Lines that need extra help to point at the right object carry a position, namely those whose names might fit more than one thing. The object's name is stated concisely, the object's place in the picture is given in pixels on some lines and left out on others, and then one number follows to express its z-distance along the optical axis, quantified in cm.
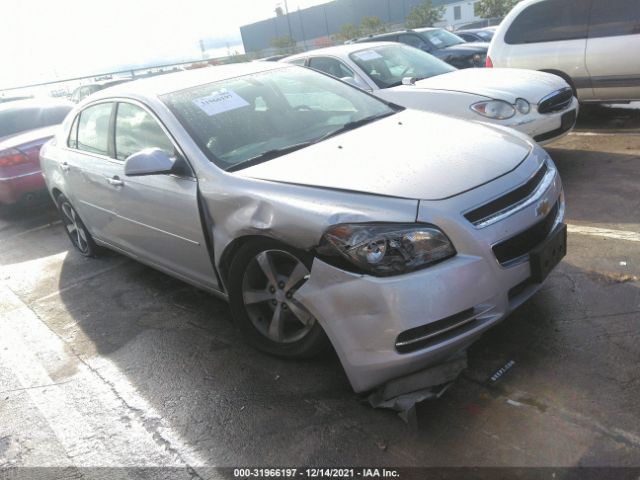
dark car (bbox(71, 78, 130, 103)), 1864
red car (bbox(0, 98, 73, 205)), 691
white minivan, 661
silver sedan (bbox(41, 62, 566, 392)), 236
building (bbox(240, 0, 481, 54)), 5944
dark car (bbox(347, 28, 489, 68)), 1170
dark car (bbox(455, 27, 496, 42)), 1839
